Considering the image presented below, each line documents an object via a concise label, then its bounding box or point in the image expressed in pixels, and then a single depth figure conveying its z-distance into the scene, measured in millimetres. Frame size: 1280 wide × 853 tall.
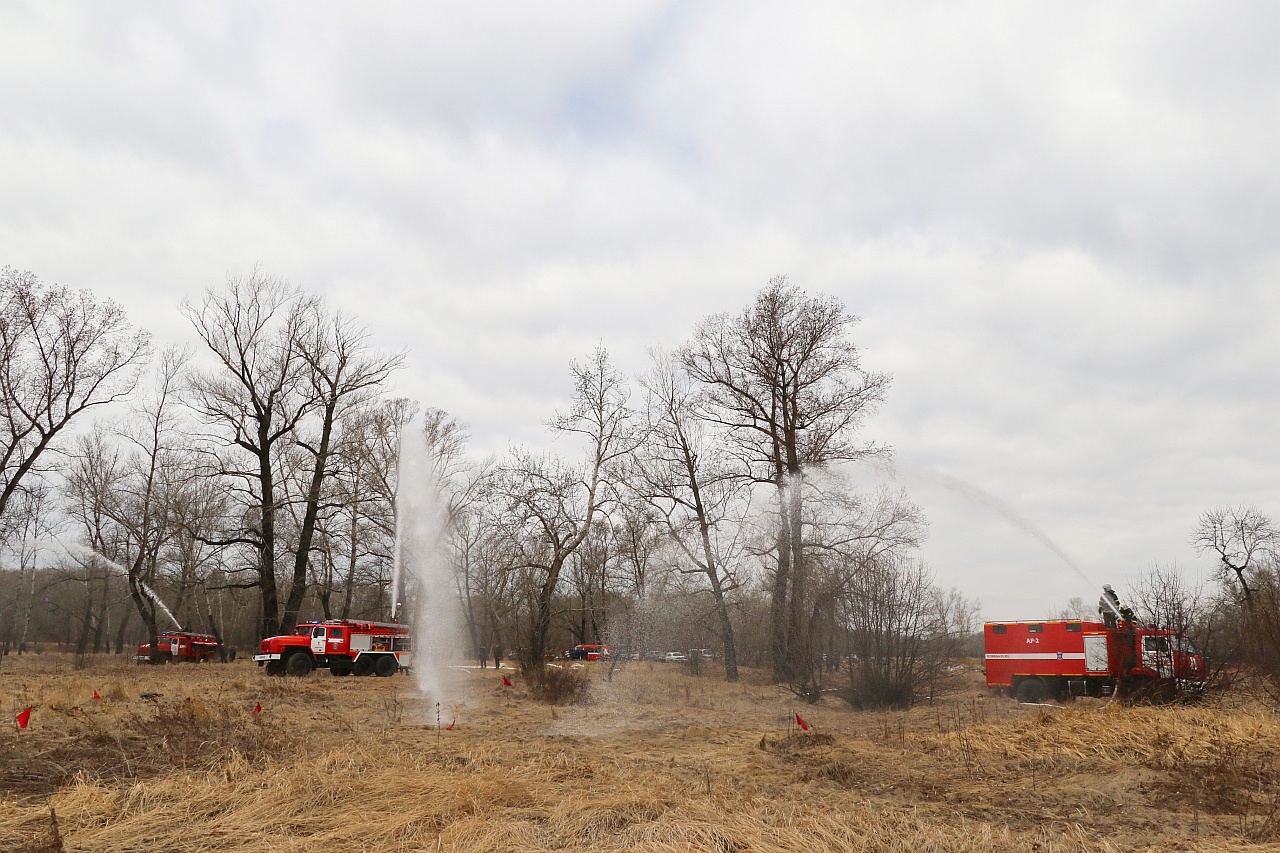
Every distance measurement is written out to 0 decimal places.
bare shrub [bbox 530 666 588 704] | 24141
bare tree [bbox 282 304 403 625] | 38531
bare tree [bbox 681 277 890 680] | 30094
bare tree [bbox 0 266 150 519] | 29781
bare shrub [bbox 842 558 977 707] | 22031
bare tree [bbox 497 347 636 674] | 32938
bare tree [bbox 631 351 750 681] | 31422
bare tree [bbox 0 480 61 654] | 64919
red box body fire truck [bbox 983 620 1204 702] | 23828
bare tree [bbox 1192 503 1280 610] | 38425
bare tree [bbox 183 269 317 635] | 37719
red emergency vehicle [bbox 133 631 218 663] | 42625
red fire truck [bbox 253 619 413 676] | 31047
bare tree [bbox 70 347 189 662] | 43906
